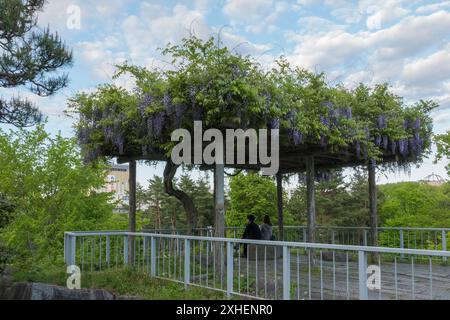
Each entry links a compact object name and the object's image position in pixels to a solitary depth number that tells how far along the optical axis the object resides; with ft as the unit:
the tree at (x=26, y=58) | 35.42
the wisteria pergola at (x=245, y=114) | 22.16
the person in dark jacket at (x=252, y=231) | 34.60
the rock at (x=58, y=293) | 22.88
